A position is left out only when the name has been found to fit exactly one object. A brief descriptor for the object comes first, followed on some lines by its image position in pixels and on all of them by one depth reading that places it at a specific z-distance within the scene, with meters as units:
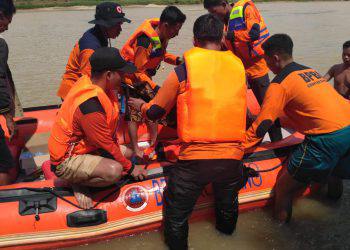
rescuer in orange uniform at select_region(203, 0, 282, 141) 3.80
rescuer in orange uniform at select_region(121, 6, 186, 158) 3.41
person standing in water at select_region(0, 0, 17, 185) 3.00
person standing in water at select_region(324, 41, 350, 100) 4.23
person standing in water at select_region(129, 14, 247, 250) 2.39
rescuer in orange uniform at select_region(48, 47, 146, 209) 2.49
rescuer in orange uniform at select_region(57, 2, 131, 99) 3.42
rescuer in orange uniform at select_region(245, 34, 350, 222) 2.75
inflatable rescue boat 2.72
